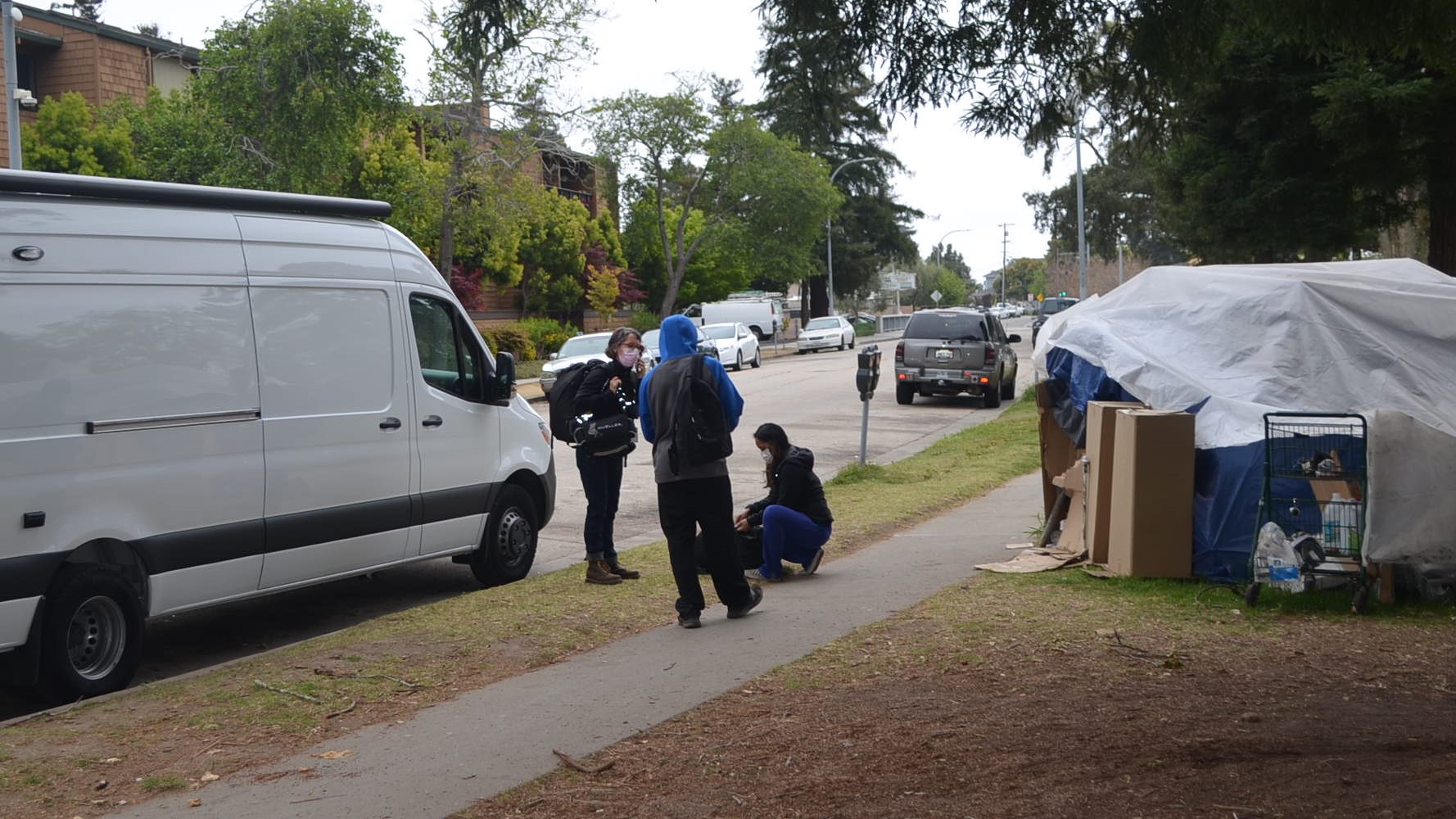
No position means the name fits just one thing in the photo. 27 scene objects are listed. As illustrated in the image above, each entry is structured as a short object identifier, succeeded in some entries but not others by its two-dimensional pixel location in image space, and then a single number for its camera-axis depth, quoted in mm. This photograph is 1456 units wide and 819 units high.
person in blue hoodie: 7641
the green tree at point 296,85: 25047
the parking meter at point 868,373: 15422
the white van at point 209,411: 6609
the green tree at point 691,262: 57031
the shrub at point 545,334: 45281
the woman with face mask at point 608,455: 9227
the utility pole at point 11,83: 17594
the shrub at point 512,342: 40469
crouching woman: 9227
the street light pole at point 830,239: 64519
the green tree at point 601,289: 51531
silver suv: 25734
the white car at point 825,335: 52656
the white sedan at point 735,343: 39000
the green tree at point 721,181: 51406
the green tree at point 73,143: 32375
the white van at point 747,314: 54000
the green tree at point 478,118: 29797
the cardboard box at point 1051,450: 10648
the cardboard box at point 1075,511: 9688
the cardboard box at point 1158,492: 8477
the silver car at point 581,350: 28141
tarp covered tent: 7684
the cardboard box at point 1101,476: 9023
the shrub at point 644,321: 56062
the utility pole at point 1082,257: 44156
